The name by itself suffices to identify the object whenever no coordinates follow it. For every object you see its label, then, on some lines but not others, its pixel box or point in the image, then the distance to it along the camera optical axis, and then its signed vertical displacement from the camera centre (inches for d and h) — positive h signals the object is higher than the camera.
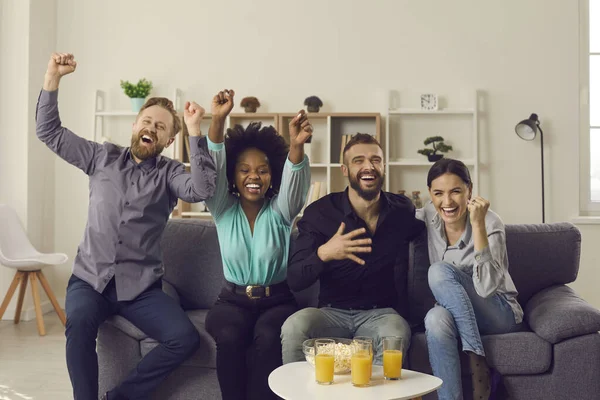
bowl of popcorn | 74.2 -17.4
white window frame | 189.2 +28.5
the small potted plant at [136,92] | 192.7 +33.4
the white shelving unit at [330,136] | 189.2 +20.3
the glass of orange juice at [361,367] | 70.2 -17.6
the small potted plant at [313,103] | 190.2 +29.5
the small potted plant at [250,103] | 191.6 +29.7
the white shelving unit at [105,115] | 196.4 +27.1
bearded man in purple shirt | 93.7 -4.3
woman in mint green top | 90.0 -5.0
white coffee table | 67.6 -19.7
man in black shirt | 94.3 -7.9
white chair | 166.4 -14.3
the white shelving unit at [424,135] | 186.9 +20.3
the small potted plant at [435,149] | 185.9 +15.8
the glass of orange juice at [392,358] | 72.7 -17.1
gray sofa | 91.7 -17.7
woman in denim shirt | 88.4 -10.8
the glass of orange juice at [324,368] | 71.1 -17.8
